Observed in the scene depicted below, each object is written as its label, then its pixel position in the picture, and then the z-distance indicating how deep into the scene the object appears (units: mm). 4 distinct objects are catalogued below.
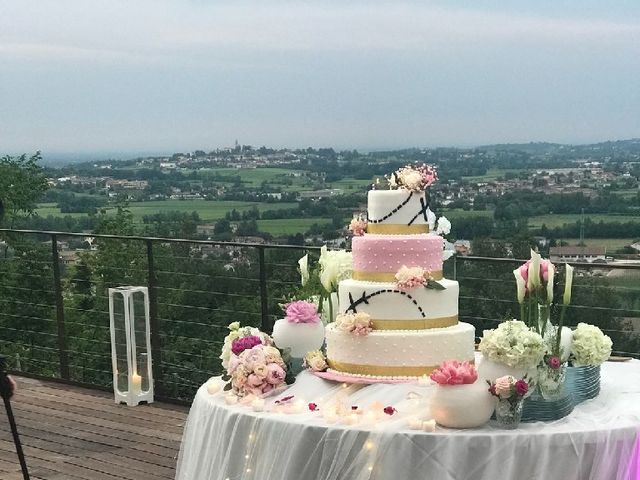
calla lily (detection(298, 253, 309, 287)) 3655
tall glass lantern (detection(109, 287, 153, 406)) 5922
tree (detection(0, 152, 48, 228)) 23688
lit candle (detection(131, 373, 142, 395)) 5988
